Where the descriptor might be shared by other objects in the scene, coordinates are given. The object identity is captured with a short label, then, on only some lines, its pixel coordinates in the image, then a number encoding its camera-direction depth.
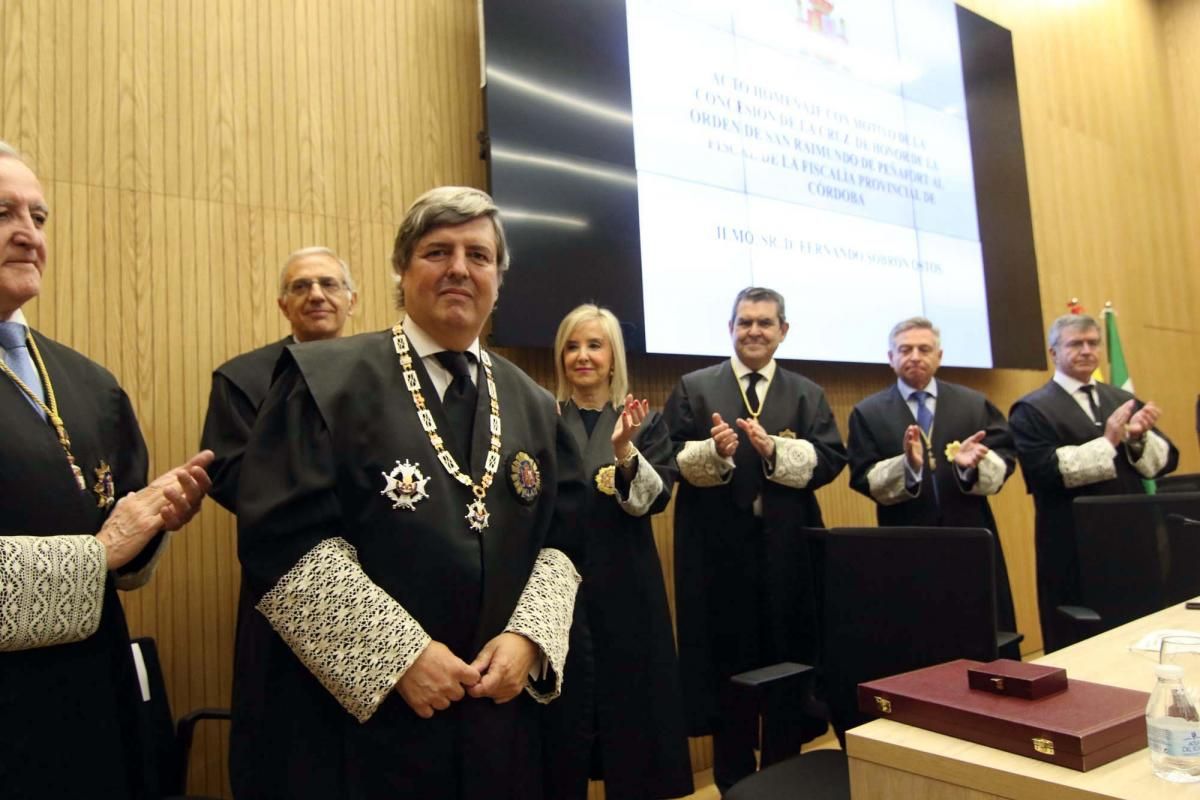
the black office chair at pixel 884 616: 1.84
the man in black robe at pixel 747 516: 2.80
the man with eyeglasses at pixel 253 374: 1.97
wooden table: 1.00
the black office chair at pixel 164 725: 1.96
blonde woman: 2.38
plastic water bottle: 1.00
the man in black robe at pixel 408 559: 1.26
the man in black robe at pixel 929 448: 3.15
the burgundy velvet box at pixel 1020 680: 1.21
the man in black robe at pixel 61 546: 1.25
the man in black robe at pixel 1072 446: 3.42
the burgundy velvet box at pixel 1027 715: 1.05
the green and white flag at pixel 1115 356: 5.38
